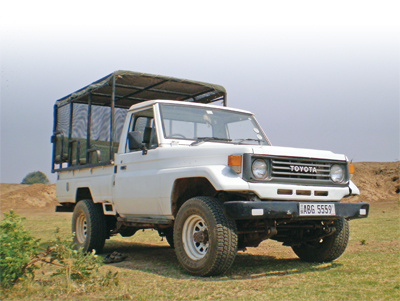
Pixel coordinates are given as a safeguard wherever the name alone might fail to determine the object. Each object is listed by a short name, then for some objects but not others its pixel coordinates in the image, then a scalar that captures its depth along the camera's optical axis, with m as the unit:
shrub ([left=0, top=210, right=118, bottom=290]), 4.26
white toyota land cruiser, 4.98
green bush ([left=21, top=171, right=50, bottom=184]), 39.81
